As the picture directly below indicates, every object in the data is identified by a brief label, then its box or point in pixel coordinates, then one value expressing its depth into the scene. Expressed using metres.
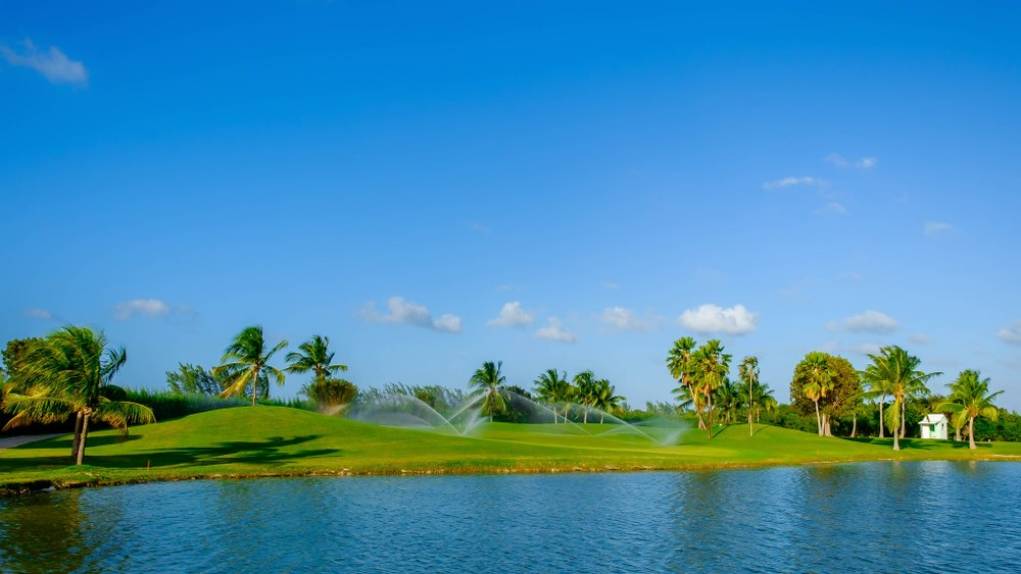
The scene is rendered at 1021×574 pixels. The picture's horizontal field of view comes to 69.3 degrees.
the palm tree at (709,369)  118.06
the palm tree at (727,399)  160.12
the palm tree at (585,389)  169.12
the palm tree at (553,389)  171.25
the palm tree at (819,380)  134.62
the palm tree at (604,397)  170.25
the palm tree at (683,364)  125.56
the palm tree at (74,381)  56.62
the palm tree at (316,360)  130.12
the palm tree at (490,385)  154.88
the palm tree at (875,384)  125.25
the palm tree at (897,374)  122.56
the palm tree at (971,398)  126.31
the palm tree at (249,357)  115.75
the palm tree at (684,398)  146.12
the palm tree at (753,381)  138.12
